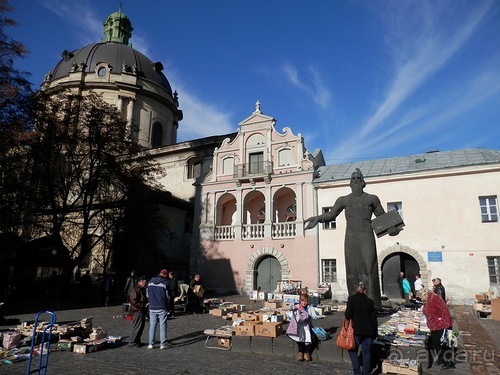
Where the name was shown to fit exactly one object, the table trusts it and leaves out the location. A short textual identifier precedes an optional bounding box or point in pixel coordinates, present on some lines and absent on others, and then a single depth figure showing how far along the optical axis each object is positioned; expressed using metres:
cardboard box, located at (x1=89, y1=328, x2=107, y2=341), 9.09
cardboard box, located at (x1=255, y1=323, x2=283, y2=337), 8.43
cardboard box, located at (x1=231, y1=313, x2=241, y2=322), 10.93
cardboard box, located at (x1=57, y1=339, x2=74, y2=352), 8.54
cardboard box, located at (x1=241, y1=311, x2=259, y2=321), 9.62
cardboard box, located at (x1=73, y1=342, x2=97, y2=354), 8.27
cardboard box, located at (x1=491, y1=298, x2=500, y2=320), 13.29
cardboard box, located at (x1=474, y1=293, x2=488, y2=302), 15.41
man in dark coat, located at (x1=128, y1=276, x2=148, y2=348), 8.92
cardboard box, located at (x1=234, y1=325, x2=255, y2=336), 8.61
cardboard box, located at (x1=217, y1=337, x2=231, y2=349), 8.70
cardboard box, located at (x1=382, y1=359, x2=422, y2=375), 6.30
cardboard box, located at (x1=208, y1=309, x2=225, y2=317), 14.52
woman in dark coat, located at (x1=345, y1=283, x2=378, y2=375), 6.12
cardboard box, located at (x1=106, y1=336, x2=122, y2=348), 8.90
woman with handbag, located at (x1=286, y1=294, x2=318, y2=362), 7.43
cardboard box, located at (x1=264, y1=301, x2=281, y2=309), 15.24
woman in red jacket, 6.95
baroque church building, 19.25
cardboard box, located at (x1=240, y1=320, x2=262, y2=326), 8.76
